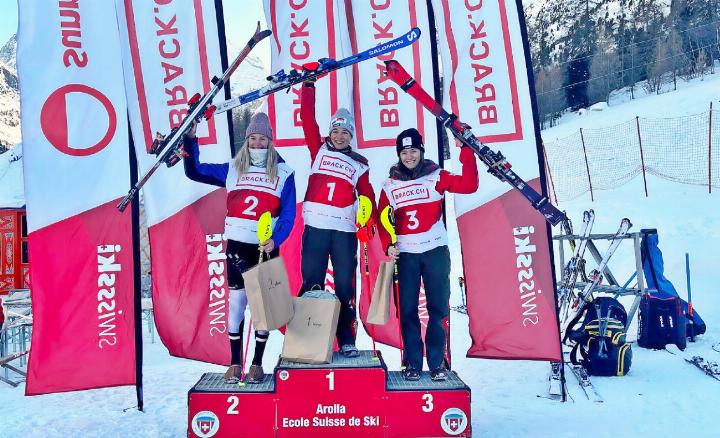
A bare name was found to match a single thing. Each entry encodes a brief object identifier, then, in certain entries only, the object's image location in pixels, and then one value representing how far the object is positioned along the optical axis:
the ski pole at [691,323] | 6.45
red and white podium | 3.38
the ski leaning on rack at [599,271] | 5.83
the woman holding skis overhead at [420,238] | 3.93
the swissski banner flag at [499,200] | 4.74
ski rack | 5.75
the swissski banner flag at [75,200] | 4.34
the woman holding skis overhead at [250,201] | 3.78
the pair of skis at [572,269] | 6.35
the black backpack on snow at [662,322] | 6.17
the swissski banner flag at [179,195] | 4.80
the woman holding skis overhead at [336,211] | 4.05
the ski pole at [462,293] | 9.90
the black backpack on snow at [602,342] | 5.31
